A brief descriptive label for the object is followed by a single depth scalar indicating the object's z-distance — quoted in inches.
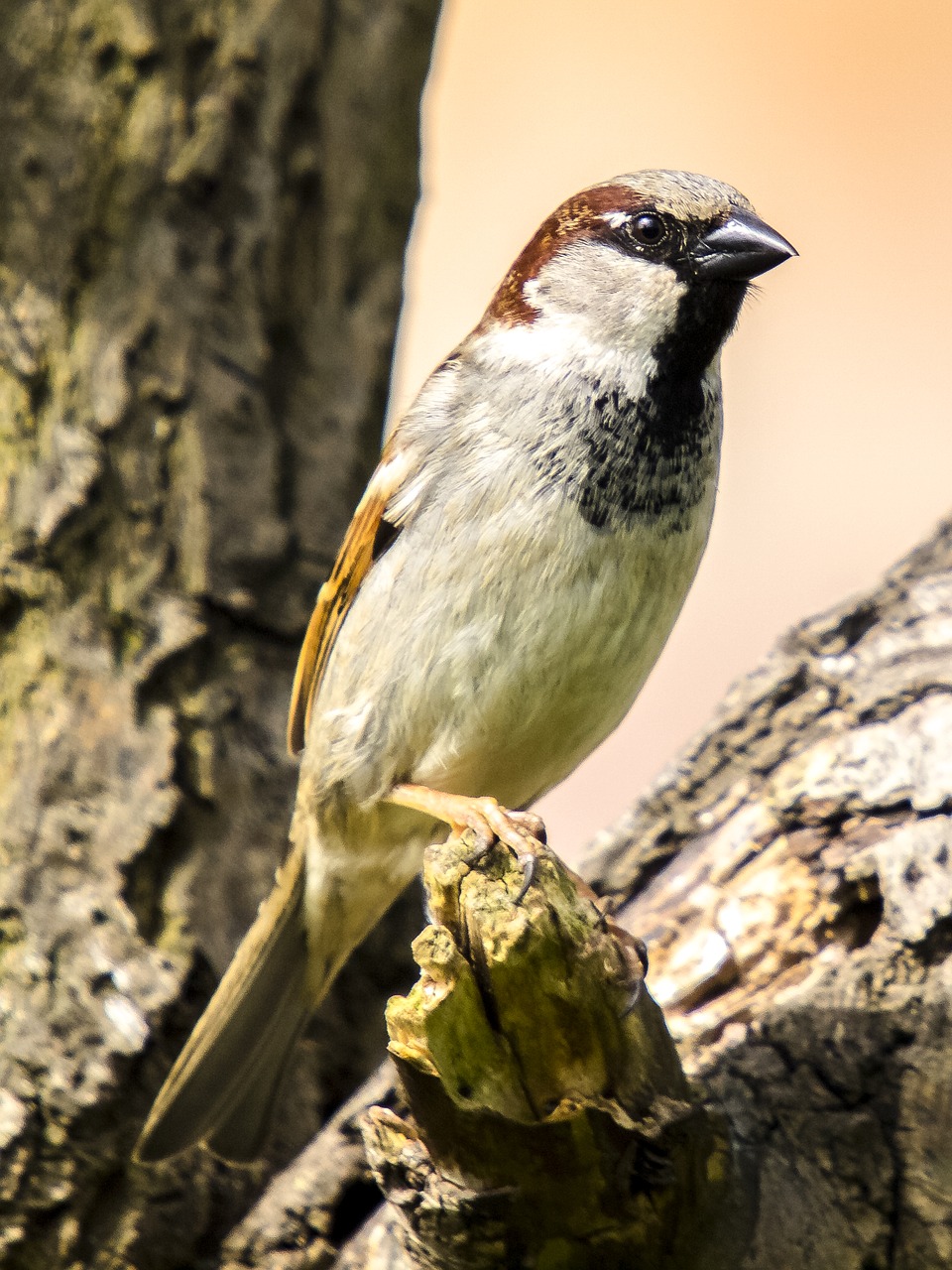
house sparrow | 159.3
